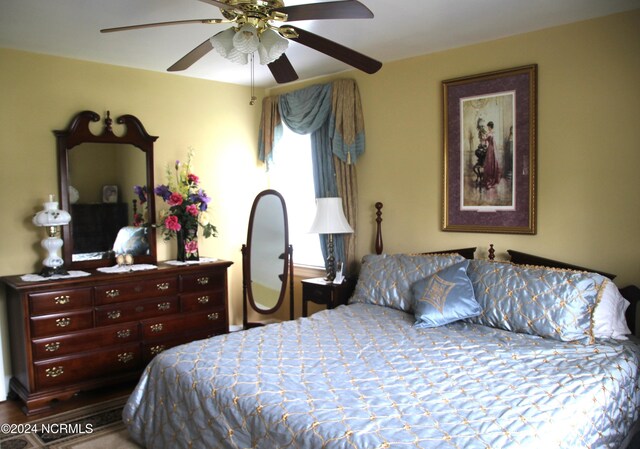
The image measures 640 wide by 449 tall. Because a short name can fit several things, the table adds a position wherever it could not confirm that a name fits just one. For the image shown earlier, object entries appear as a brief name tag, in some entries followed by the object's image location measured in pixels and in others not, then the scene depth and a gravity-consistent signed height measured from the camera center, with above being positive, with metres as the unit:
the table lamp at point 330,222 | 3.97 -0.21
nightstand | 3.88 -0.77
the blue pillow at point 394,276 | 3.36 -0.57
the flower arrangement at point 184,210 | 4.16 -0.09
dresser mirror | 3.80 +0.10
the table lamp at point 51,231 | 3.48 -0.21
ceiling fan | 2.02 +0.75
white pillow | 2.62 -0.68
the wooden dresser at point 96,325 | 3.28 -0.91
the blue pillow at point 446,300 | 2.97 -0.65
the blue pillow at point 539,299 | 2.63 -0.61
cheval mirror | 4.62 -0.59
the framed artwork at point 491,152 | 3.28 +0.29
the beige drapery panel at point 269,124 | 4.86 +0.74
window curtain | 4.20 +0.54
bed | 1.78 -0.81
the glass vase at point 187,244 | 4.24 -0.38
